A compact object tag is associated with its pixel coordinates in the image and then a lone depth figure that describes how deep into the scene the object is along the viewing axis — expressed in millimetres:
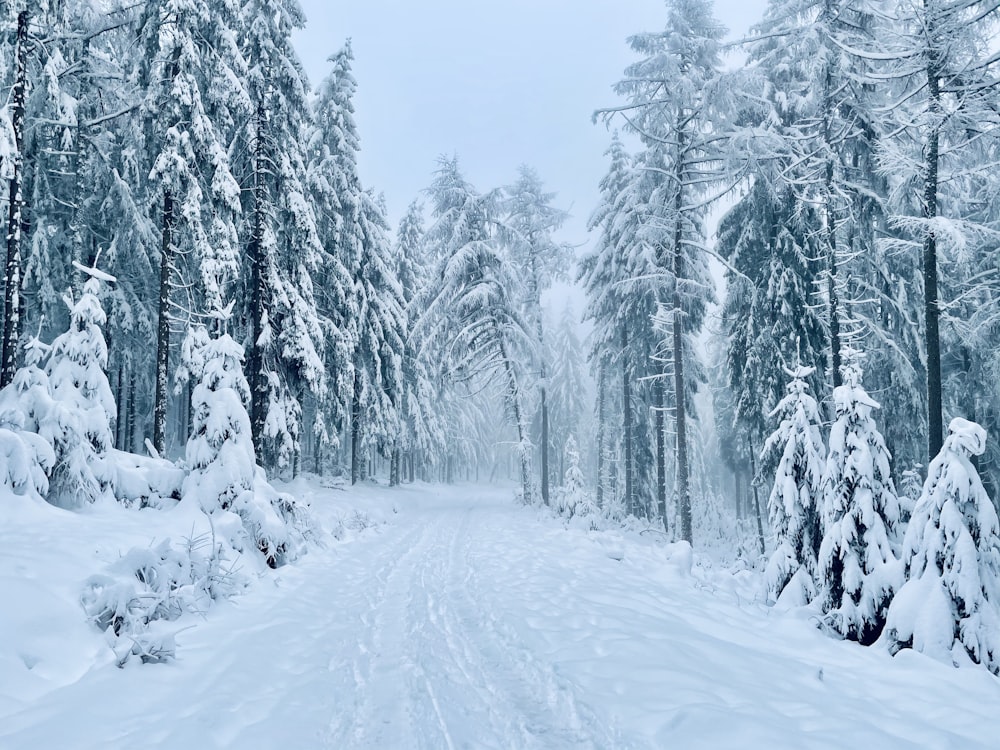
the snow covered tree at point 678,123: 13406
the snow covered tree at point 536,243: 25609
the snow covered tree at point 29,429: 7582
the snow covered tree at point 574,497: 17891
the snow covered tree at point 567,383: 44156
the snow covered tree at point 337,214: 21312
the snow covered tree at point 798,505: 8023
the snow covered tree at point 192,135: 12539
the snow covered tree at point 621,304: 19484
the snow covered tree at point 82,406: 8367
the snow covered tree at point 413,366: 30766
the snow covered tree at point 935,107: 9062
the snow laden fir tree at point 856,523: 6535
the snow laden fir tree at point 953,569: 5586
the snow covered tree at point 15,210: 10219
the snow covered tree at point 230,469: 9367
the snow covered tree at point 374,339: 24641
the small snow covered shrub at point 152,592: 5000
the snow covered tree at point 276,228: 15625
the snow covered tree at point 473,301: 22641
